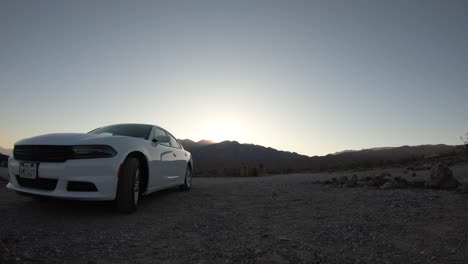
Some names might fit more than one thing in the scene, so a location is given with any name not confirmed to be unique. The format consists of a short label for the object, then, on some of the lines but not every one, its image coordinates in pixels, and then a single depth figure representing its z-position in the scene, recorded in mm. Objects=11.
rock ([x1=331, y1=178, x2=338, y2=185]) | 8091
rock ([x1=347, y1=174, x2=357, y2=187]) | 7367
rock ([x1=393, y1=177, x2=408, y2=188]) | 6600
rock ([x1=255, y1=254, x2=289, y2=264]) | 3070
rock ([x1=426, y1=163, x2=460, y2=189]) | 6188
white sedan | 4461
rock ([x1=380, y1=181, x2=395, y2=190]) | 6574
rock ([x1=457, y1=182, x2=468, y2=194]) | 5641
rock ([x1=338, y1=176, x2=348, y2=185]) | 7754
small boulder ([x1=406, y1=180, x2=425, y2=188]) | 6589
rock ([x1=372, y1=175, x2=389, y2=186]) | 7037
